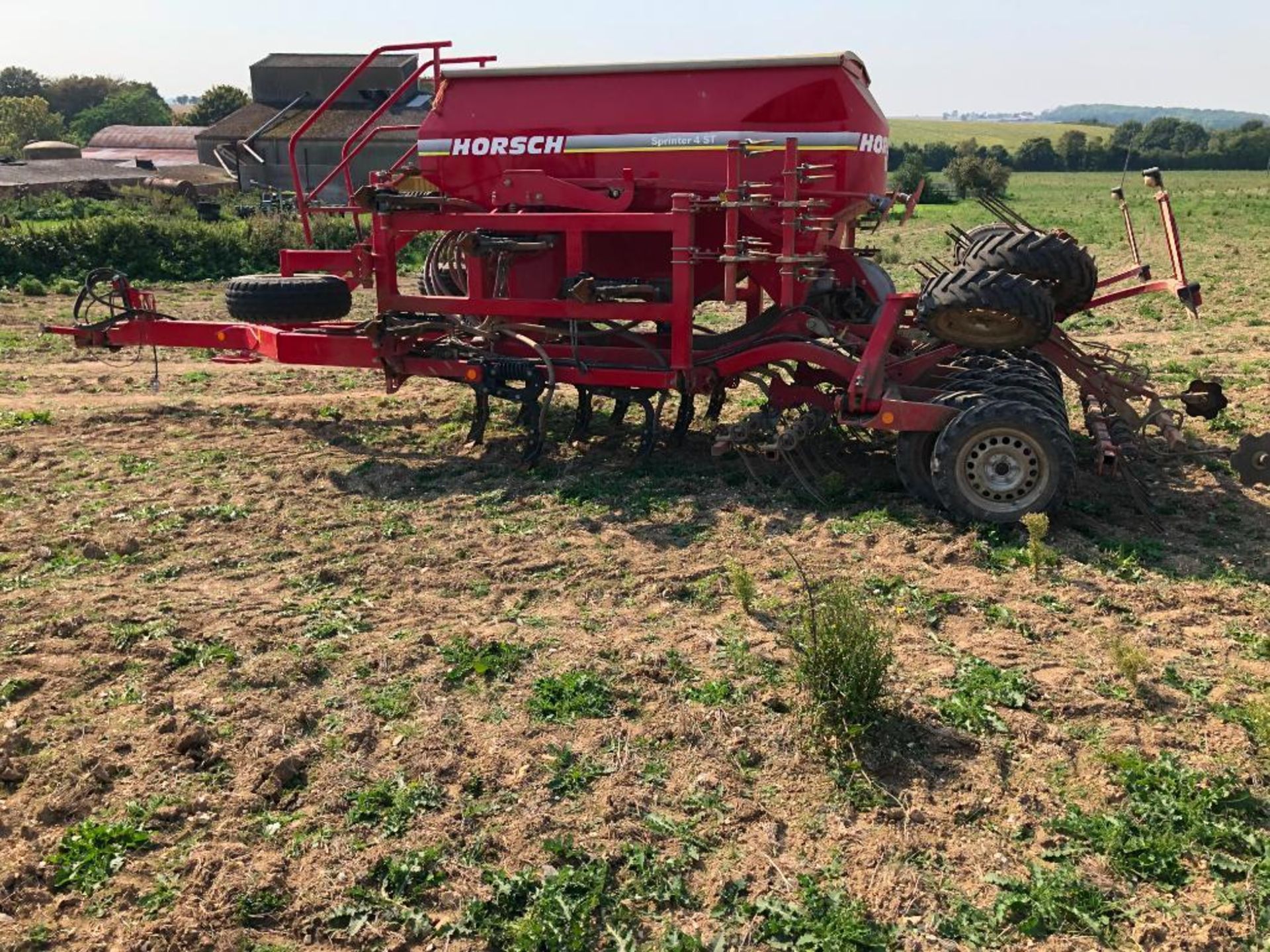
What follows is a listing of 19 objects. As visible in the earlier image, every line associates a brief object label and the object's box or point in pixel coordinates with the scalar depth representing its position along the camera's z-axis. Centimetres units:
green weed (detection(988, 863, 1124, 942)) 326
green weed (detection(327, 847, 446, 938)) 334
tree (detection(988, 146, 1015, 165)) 7725
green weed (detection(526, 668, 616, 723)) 450
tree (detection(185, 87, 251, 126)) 7119
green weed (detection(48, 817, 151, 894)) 350
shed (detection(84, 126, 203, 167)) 5891
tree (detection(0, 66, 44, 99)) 9756
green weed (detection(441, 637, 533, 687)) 482
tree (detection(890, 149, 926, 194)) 4741
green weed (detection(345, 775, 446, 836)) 378
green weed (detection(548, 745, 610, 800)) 396
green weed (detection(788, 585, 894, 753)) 423
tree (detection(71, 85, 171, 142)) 8400
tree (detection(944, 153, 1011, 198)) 4094
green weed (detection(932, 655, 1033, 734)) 437
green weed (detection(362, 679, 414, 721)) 451
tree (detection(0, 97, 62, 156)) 6906
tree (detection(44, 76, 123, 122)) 9531
